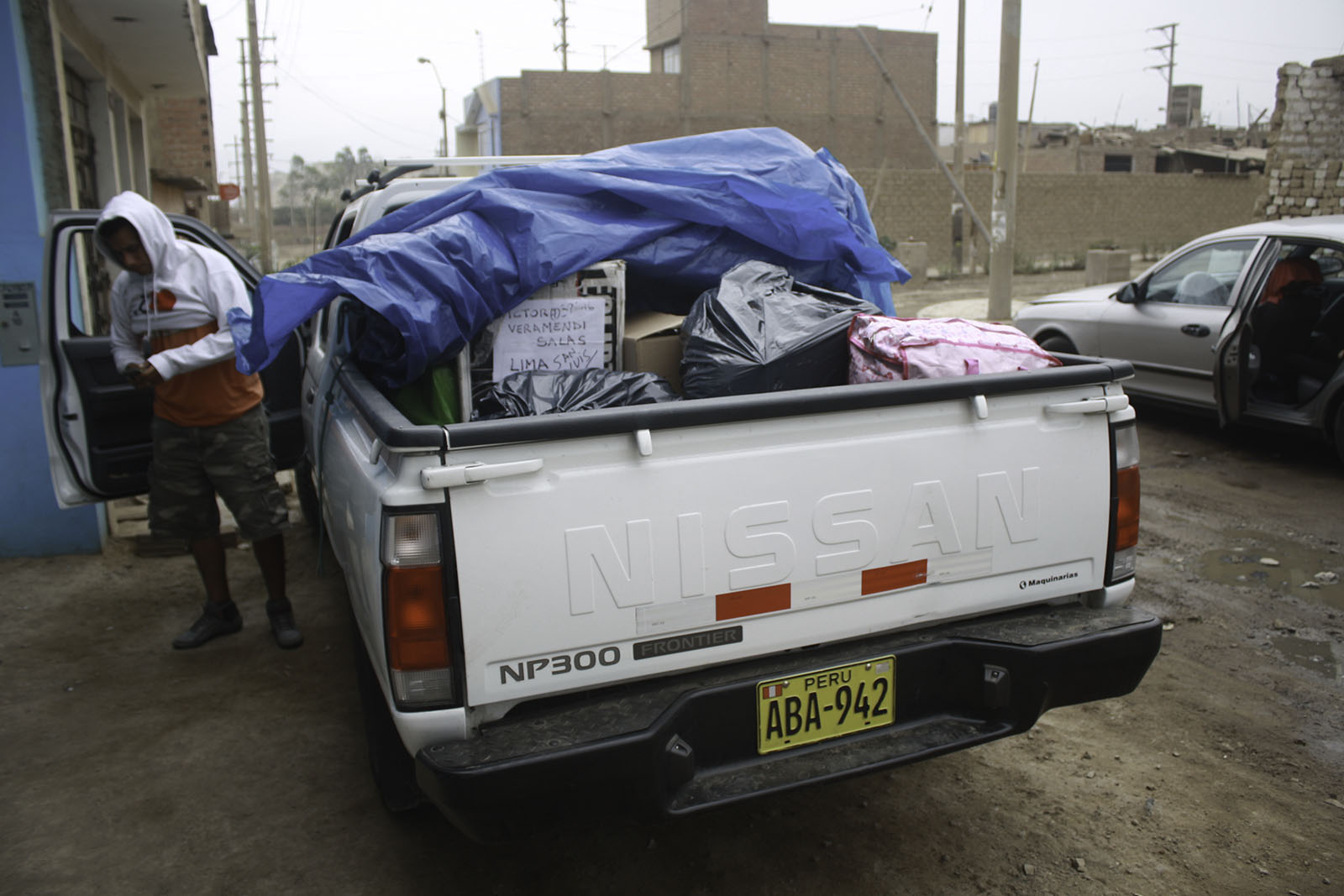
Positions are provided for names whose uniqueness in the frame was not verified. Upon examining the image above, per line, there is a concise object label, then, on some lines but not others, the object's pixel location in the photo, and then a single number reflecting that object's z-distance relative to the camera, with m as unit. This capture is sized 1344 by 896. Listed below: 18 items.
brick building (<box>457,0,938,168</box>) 36.59
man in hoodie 3.62
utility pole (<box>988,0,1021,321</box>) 12.36
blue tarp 2.72
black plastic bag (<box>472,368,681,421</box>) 2.70
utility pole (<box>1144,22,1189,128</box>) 58.53
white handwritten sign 3.04
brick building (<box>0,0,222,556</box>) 4.79
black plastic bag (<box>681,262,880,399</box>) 2.76
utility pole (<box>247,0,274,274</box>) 27.67
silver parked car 6.03
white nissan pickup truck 2.00
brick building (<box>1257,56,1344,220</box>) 13.05
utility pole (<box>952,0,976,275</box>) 21.20
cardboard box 3.17
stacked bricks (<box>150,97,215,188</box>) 15.55
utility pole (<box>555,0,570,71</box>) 43.66
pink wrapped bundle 2.61
